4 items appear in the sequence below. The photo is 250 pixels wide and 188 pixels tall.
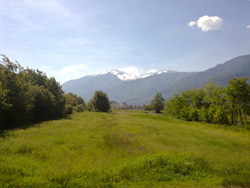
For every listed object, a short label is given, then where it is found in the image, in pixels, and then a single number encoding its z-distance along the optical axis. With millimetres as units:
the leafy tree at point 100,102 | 95506
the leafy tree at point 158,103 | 113175
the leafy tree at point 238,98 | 35928
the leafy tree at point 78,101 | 77638
